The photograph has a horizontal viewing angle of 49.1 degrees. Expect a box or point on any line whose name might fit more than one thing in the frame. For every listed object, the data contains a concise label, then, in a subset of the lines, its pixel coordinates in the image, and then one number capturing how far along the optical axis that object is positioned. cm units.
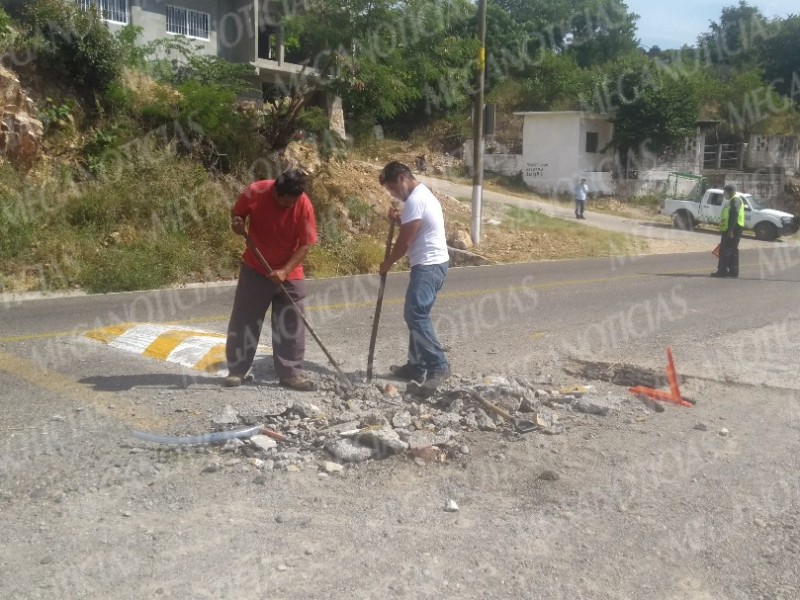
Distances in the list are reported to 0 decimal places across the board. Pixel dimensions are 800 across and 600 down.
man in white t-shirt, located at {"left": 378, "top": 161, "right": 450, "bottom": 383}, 664
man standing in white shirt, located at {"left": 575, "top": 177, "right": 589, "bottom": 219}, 3083
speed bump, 737
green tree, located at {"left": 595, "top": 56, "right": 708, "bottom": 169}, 3884
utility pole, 2044
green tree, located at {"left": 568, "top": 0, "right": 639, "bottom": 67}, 5766
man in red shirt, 647
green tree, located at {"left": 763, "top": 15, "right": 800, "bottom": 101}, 4919
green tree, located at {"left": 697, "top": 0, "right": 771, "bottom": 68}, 5125
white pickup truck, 2934
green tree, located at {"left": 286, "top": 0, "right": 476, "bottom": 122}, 1998
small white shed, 3838
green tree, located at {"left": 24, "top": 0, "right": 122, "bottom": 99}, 1872
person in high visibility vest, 1544
